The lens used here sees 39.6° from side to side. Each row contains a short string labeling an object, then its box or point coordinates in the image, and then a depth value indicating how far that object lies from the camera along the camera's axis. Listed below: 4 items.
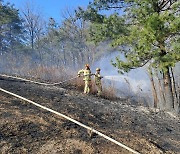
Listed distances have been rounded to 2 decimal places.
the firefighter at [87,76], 10.44
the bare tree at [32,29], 38.56
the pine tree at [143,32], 8.41
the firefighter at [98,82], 10.72
